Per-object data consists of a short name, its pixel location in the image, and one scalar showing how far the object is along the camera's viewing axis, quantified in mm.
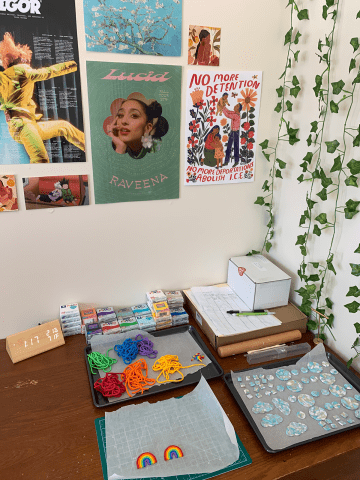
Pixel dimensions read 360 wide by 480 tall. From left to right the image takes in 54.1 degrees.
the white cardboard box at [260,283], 1203
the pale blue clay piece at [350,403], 908
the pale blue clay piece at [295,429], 833
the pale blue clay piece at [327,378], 987
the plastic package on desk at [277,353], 1066
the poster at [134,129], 1048
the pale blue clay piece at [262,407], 890
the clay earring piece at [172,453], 764
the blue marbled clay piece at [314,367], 1030
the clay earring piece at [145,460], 745
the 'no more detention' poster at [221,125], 1150
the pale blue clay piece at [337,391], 948
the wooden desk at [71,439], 752
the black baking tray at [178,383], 917
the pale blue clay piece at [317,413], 877
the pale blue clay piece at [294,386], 959
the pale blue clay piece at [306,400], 917
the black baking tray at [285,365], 814
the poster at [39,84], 919
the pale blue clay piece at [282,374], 998
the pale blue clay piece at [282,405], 893
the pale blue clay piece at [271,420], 855
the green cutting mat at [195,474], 734
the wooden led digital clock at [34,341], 1062
